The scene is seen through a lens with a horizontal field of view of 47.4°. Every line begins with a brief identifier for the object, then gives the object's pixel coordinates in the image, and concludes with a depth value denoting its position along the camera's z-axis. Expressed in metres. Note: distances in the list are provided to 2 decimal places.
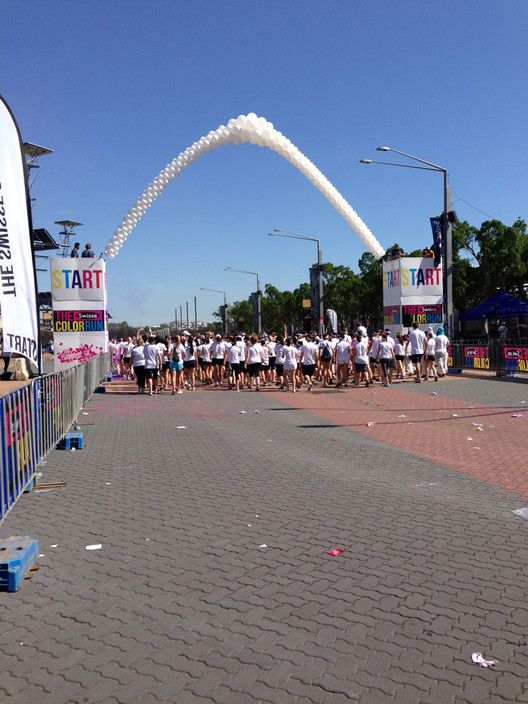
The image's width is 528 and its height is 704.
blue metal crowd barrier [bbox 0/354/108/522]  5.31
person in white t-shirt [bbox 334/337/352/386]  20.22
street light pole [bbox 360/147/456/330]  24.23
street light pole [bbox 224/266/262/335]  51.21
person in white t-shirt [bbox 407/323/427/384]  21.81
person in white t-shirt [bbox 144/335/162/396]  18.88
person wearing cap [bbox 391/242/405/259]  25.73
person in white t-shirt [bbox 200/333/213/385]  22.39
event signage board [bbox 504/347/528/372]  20.62
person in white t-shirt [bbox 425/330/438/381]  21.88
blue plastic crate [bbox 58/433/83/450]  9.93
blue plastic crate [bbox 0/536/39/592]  4.35
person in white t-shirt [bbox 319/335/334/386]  21.31
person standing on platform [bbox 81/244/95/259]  21.94
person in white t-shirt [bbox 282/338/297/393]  19.38
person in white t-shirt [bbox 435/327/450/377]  22.11
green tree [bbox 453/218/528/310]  40.62
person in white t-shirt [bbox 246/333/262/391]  20.33
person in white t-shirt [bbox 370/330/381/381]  21.08
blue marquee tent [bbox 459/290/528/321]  31.92
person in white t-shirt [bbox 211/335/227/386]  21.98
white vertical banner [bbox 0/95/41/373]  5.30
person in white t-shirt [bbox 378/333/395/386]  20.73
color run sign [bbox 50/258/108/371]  21.12
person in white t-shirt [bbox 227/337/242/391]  20.73
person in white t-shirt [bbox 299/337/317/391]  19.77
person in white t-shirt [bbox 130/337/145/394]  19.45
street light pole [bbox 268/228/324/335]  34.69
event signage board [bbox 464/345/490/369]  22.81
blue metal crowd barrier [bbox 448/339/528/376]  20.89
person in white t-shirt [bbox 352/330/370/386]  19.64
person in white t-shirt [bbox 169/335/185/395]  20.11
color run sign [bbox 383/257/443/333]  24.57
